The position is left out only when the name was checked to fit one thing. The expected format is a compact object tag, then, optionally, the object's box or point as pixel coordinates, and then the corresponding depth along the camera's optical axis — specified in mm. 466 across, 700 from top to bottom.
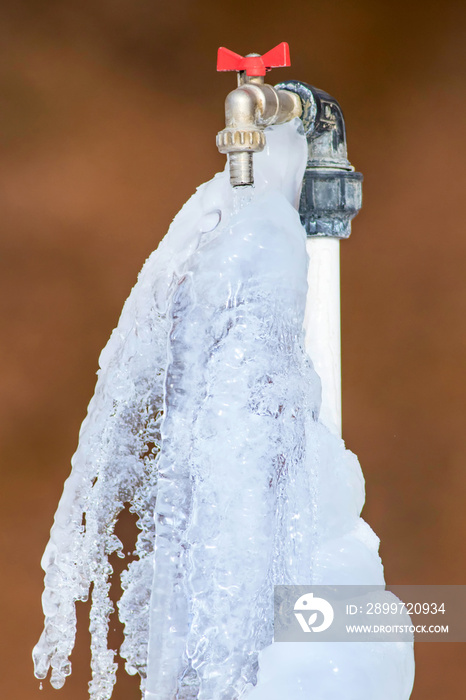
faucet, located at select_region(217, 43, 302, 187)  2907
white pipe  3032
